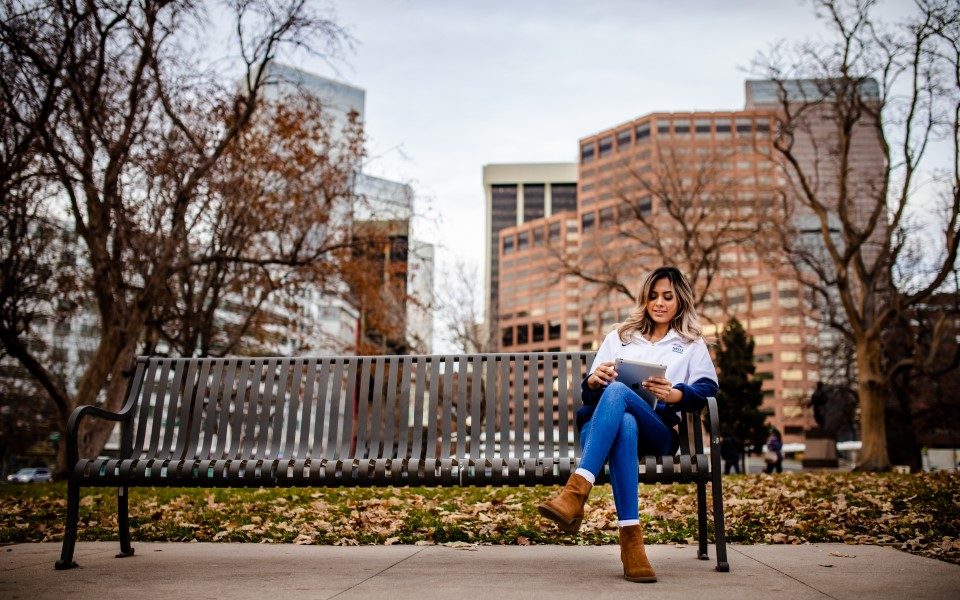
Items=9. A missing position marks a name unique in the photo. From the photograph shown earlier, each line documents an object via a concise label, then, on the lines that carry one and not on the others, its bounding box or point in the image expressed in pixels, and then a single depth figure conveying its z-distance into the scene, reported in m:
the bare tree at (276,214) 17.16
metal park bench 4.16
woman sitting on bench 3.42
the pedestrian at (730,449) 23.05
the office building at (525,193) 164.62
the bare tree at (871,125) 18.14
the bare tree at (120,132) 11.88
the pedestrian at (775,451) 25.88
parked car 53.84
